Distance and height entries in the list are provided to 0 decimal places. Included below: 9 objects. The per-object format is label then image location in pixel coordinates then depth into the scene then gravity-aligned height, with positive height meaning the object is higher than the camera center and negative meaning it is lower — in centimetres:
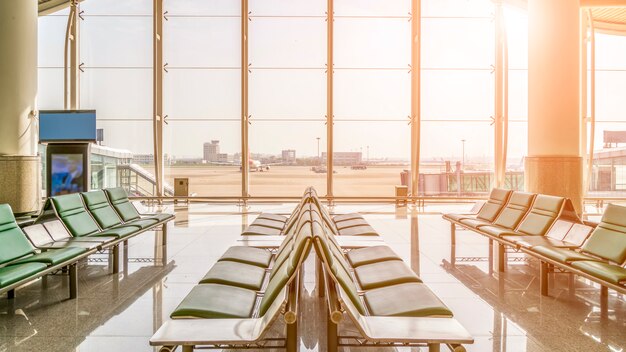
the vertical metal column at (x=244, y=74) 1071 +248
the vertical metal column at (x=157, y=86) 1058 +215
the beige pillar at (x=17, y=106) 716 +111
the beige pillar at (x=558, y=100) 690 +118
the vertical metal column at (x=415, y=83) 1077 +228
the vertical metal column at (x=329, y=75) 1070 +246
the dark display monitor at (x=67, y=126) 762 +79
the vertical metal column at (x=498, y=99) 1068 +184
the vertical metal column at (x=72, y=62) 1048 +275
